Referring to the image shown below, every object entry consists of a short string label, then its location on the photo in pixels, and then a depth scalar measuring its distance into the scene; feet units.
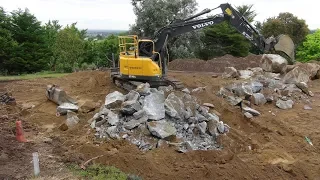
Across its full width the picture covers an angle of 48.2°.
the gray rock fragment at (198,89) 42.35
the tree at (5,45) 76.28
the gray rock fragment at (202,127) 32.15
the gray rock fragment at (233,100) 41.19
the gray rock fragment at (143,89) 34.65
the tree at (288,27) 108.99
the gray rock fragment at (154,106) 31.89
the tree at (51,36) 87.92
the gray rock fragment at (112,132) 30.35
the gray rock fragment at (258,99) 43.29
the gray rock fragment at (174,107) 32.75
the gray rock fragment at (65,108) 36.94
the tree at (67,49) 81.59
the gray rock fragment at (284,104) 43.34
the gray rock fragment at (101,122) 32.30
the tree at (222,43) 102.89
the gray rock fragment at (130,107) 32.14
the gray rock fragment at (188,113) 33.12
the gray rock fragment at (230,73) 54.85
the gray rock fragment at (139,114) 31.89
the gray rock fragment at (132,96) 33.59
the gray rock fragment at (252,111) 39.91
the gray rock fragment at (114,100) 33.94
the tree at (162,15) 81.30
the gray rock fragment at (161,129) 30.25
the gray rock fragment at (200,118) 33.35
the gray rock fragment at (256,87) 45.60
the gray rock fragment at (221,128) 33.27
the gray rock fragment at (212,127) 32.58
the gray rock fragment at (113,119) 31.40
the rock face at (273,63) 55.93
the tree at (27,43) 79.20
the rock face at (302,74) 51.67
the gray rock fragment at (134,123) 31.09
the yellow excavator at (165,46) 39.47
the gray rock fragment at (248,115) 38.78
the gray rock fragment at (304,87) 48.60
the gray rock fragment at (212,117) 34.01
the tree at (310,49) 101.14
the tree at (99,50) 100.78
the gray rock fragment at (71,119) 34.16
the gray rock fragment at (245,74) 54.57
